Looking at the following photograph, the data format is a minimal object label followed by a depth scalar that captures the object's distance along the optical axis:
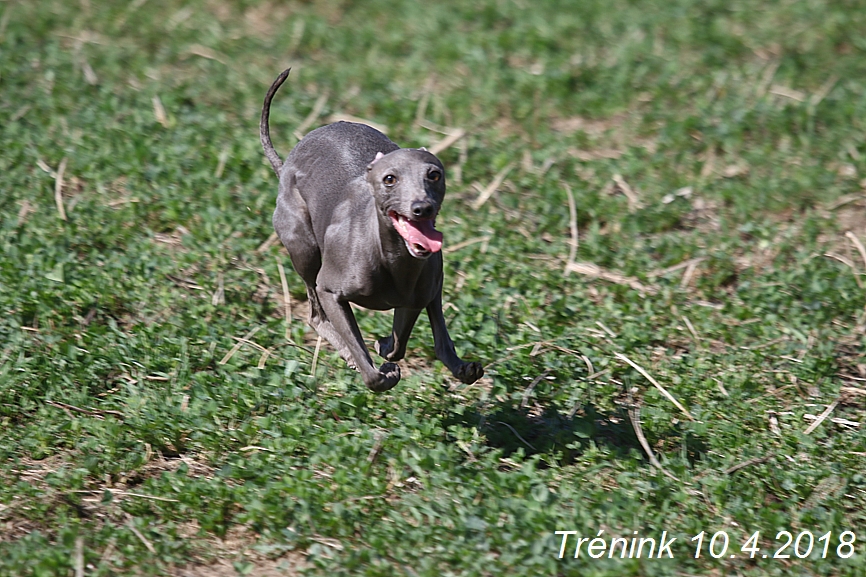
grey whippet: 9.18
